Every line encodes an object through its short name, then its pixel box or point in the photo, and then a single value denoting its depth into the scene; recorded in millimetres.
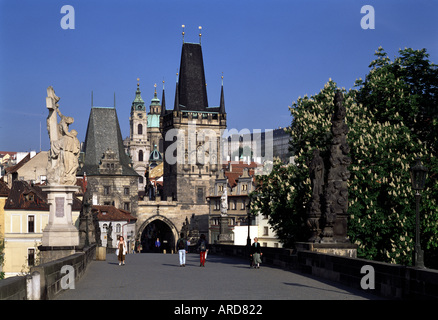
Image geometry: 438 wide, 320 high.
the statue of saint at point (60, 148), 22031
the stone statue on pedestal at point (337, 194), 21516
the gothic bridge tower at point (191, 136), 127938
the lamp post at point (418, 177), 14894
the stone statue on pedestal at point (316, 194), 22406
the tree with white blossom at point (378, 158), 32406
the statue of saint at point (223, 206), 59238
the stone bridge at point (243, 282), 12734
